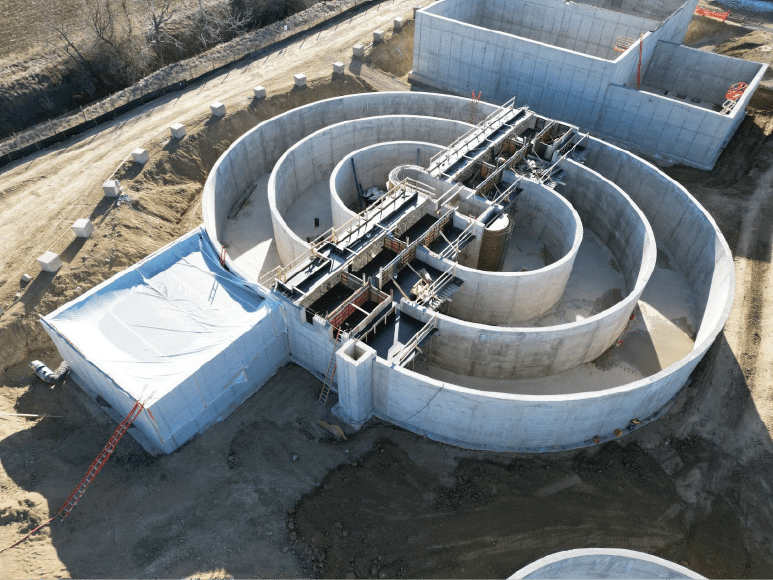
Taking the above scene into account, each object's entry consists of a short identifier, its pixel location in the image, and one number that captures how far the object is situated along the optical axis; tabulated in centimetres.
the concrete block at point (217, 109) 3072
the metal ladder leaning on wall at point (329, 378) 1892
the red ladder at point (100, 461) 1650
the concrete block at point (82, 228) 2340
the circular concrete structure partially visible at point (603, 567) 1344
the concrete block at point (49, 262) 2202
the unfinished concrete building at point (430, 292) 1805
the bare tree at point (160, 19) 4238
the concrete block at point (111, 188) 2537
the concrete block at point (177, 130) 2891
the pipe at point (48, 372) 1977
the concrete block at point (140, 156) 2727
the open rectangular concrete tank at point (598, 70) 3114
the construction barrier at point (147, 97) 2844
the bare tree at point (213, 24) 4431
